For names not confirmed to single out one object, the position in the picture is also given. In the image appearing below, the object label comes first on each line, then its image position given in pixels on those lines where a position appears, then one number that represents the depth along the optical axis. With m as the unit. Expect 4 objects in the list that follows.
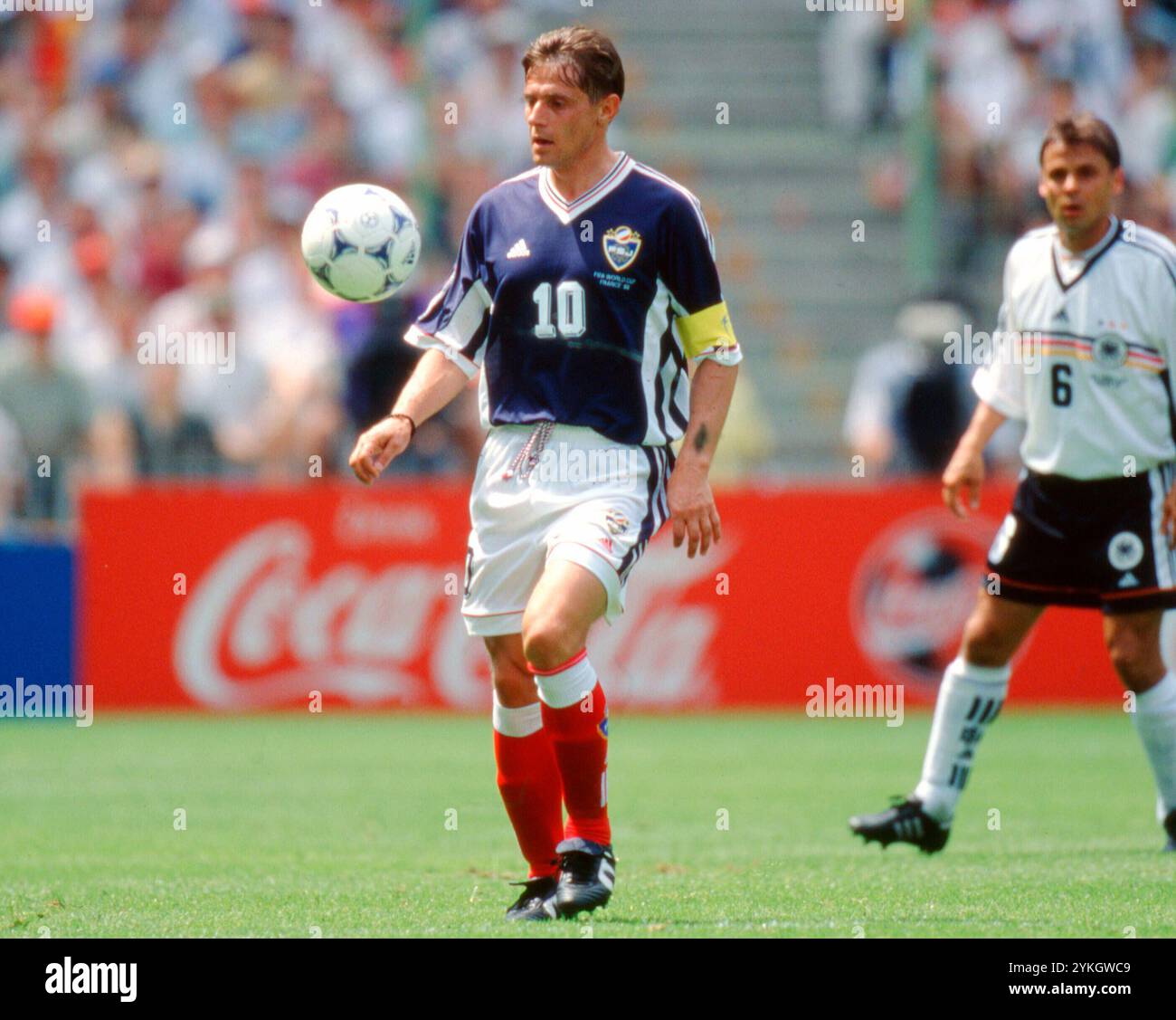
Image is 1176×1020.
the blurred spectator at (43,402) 14.75
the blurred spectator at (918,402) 15.19
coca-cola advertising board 14.34
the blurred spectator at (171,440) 14.85
